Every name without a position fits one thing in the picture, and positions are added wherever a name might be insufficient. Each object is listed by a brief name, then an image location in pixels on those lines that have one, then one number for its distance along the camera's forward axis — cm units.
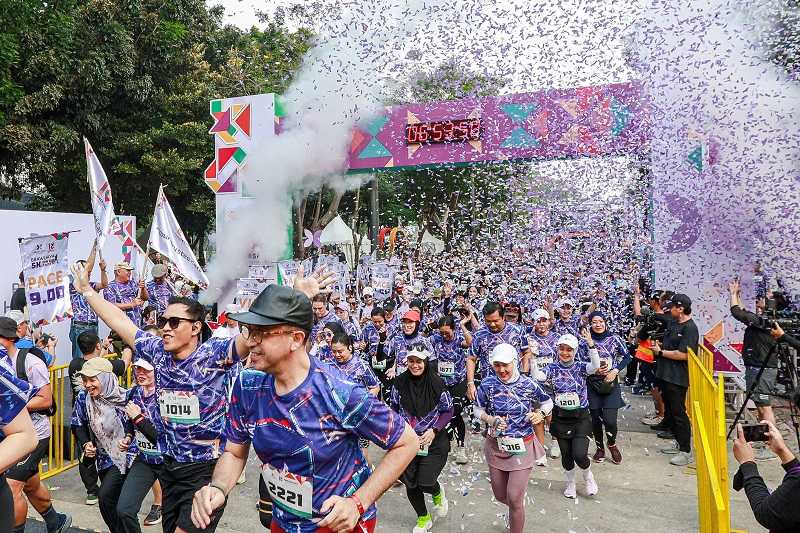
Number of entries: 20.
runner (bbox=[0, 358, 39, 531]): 277
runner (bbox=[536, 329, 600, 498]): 583
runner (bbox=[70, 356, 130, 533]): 444
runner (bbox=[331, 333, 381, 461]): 599
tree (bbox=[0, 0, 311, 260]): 1552
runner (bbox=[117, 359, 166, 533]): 387
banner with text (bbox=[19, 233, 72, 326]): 742
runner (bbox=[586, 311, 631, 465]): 666
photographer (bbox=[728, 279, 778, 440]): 702
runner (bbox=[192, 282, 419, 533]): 239
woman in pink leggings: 468
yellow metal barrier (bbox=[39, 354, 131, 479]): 644
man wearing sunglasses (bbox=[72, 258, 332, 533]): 369
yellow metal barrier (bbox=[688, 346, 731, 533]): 328
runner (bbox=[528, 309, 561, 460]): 716
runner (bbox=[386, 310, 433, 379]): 686
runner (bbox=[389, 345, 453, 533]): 509
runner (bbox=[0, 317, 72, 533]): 424
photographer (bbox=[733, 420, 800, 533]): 256
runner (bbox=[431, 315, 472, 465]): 736
